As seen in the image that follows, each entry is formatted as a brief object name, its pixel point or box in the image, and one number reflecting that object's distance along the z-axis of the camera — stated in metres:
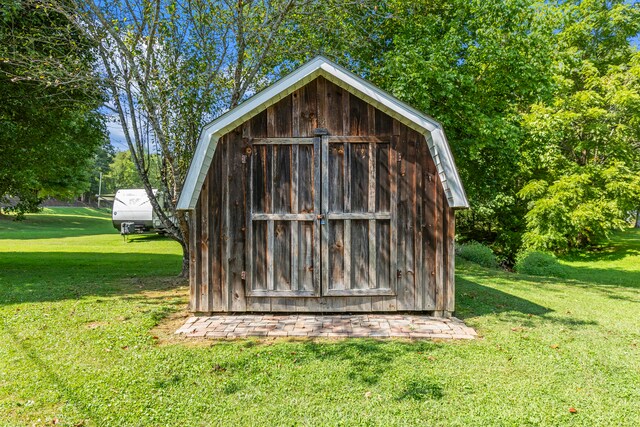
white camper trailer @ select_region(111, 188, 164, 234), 21.67
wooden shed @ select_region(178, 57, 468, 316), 5.88
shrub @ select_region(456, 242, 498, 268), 14.59
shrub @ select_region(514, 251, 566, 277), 13.34
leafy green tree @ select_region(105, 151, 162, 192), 54.32
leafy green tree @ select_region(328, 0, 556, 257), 10.24
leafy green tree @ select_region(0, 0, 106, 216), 7.52
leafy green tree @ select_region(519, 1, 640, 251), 16.33
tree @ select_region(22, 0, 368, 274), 7.14
